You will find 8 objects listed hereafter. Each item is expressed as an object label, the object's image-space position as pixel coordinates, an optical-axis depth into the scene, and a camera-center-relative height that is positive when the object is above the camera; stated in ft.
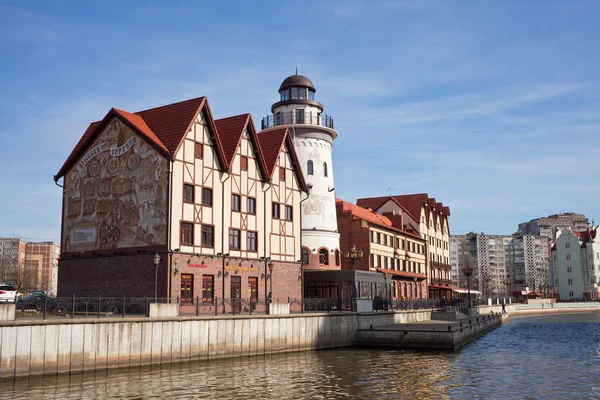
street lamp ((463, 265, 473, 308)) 219.82 +6.60
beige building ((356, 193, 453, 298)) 282.77 +31.86
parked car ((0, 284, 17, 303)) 139.03 -0.07
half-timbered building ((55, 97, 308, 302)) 132.26 +19.21
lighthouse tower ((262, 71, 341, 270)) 188.75 +40.23
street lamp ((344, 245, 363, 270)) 170.40 +9.85
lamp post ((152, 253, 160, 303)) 109.60 +6.02
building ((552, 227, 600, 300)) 472.85 +17.88
